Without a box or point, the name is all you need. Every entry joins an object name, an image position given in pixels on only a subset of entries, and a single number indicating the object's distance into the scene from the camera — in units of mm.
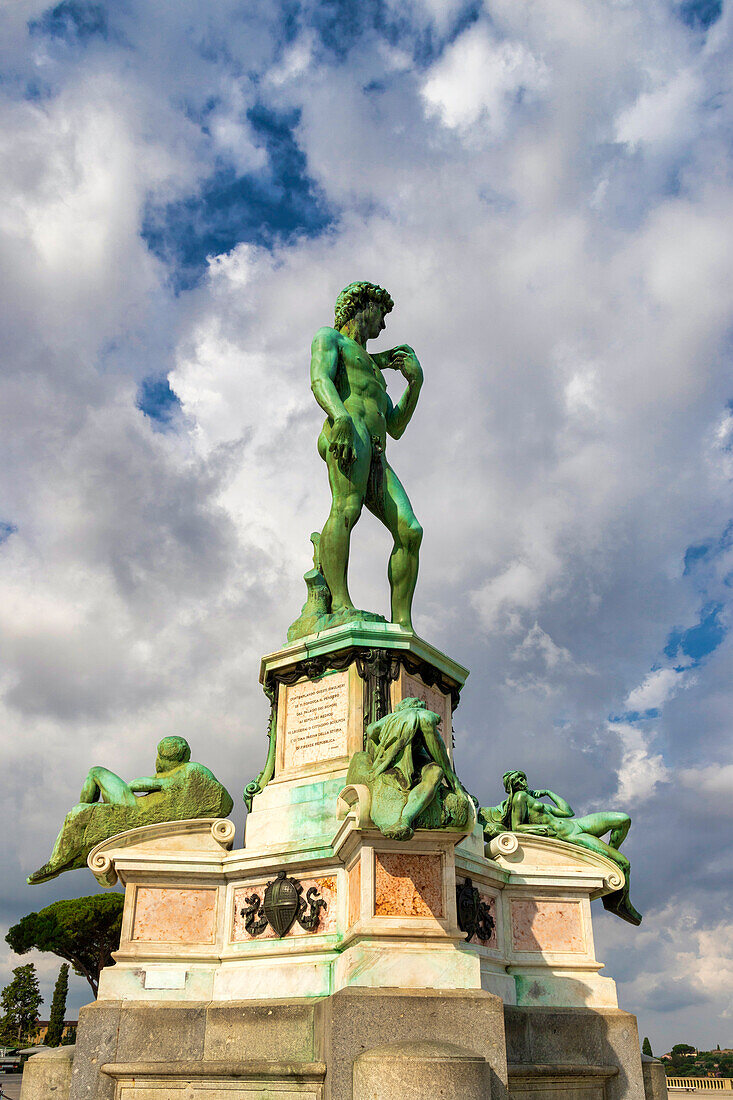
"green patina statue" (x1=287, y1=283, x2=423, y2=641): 12336
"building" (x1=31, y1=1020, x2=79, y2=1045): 62319
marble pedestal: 7027
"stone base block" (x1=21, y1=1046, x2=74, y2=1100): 9016
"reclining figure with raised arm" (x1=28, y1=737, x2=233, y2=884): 10516
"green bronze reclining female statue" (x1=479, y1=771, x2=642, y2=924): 11297
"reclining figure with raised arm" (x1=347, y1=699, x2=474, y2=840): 7812
